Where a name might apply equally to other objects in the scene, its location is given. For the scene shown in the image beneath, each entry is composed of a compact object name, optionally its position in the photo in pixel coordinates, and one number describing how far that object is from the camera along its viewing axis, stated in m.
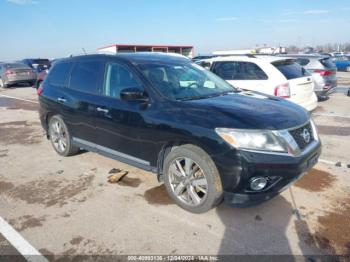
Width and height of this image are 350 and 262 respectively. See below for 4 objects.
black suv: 3.24
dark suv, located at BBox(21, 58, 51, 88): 23.11
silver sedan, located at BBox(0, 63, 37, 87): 19.70
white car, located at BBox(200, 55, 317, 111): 6.92
